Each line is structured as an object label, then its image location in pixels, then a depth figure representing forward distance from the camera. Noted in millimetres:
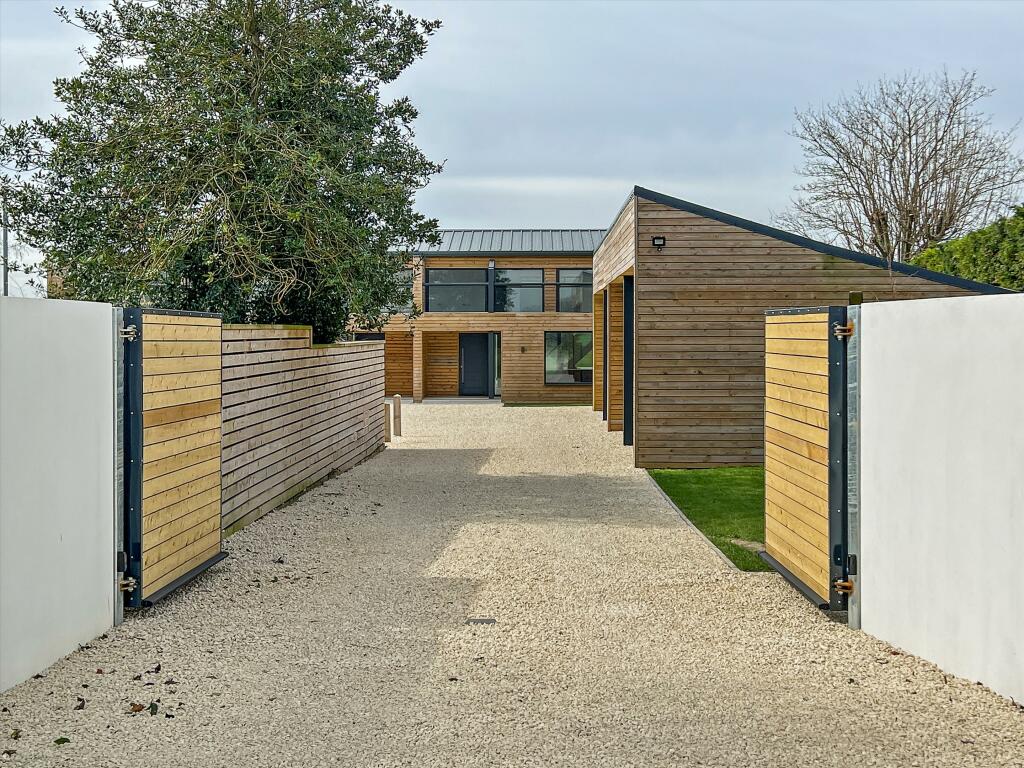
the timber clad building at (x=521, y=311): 28594
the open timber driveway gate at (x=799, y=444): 5992
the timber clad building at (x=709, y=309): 13336
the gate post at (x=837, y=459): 5781
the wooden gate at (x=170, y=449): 5828
